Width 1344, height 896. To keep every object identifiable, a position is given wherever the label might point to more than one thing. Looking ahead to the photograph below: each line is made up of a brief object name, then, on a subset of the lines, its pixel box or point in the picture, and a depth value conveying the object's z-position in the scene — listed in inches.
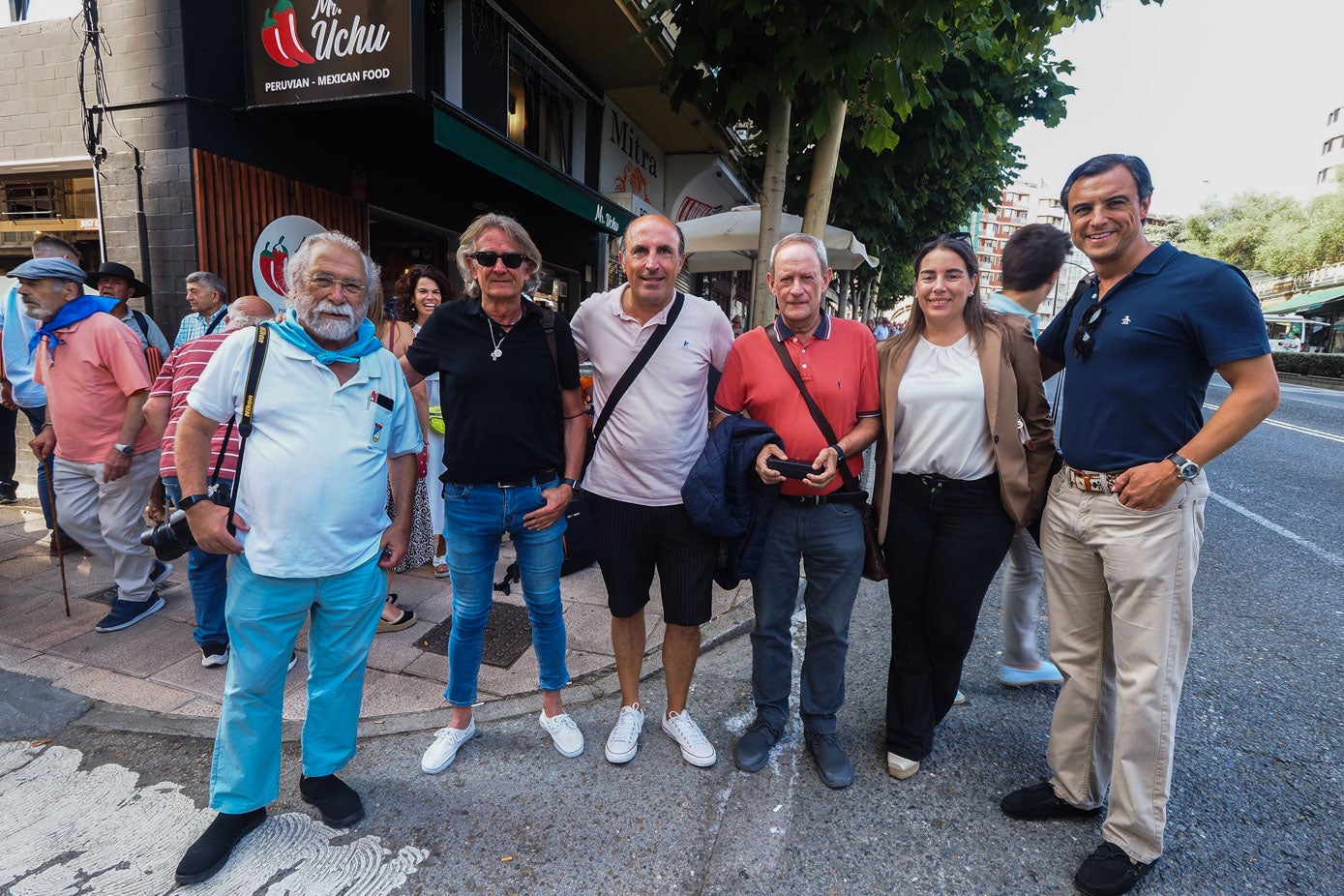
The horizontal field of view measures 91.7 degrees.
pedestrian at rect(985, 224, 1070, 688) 121.6
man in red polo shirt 95.9
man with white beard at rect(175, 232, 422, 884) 79.9
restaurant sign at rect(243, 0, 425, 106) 169.6
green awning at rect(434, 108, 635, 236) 186.2
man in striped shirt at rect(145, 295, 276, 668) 108.9
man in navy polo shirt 72.9
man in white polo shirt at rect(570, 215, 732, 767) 98.8
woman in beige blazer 91.9
